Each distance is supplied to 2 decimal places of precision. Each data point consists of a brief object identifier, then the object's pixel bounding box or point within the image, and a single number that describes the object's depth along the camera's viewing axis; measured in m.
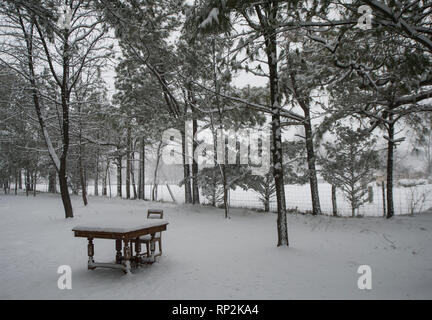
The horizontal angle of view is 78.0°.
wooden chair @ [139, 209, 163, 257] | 5.57
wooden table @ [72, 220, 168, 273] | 4.64
